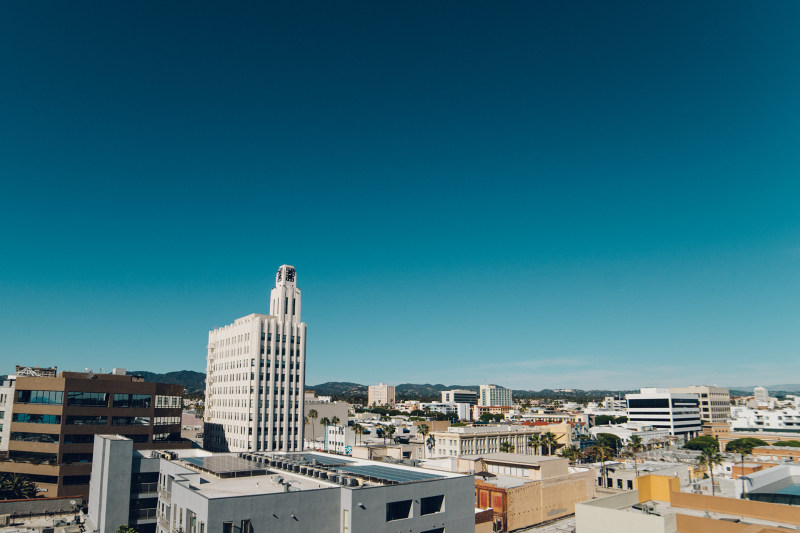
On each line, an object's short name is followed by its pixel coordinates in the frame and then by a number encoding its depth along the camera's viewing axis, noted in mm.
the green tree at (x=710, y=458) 119675
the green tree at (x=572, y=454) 150375
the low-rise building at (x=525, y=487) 98750
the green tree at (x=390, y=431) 194600
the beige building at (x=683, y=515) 52094
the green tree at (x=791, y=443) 181475
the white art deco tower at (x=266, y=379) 125812
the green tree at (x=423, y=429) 181575
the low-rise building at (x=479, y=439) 152500
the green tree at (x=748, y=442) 174538
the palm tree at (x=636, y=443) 146250
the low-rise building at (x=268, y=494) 49938
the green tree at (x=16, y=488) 89250
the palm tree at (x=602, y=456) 136962
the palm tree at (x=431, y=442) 161500
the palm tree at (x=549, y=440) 173050
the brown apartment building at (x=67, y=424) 99125
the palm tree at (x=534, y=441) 171662
